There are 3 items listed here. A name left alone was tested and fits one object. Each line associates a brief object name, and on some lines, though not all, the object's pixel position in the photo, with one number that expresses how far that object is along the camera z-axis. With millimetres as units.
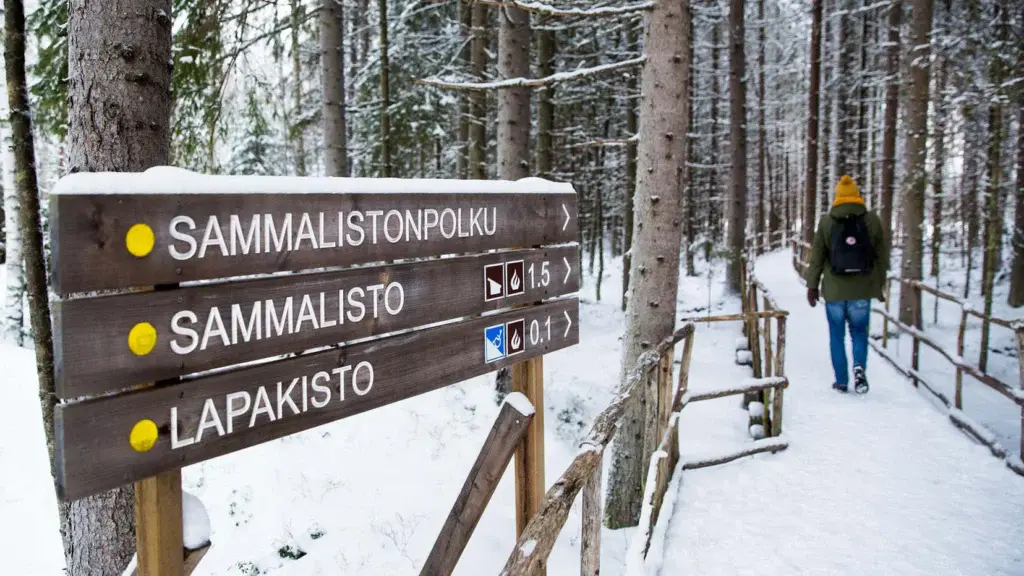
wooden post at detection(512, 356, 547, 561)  3068
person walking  6586
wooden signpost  1529
